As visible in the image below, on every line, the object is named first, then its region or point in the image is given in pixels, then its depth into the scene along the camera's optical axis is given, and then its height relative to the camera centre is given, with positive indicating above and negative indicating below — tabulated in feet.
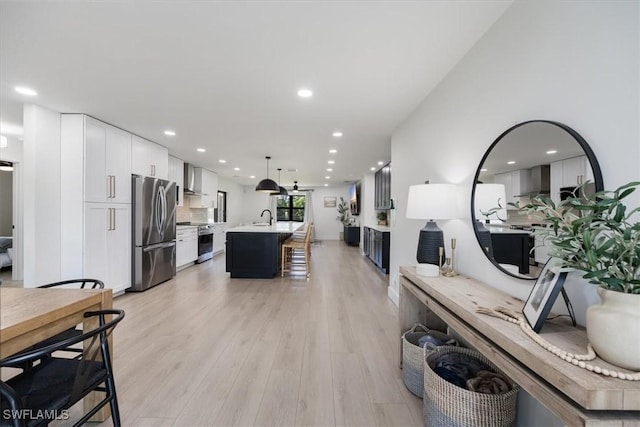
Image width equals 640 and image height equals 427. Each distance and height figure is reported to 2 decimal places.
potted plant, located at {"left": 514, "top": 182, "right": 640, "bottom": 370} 2.46 -0.60
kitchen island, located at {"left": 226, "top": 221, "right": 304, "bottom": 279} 16.60 -2.56
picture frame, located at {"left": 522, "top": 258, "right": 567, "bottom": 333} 3.19 -1.04
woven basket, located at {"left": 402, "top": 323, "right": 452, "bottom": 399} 6.01 -3.39
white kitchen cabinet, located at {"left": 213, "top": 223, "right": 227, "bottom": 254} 25.19 -2.45
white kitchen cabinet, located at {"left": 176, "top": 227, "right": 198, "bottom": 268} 18.32 -2.40
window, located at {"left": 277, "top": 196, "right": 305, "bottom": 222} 39.09 +0.71
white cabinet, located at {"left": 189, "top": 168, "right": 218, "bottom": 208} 22.70 +2.10
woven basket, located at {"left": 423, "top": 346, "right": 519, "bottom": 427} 4.32 -3.19
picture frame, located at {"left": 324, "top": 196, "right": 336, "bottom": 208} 37.83 +1.55
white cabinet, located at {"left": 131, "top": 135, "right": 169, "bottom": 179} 13.87 +3.01
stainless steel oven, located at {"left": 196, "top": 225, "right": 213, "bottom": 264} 21.33 -2.49
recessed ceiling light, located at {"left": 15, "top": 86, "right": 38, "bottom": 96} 8.56 +3.97
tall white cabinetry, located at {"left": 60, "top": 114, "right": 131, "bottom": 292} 10.95 +0.53
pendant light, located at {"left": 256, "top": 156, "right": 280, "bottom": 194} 17.80 +1.78
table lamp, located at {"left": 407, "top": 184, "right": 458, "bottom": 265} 6.42 +0.08
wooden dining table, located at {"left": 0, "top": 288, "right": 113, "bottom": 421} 3.56 -1.52
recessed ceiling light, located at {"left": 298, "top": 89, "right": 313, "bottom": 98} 8.46 +3.86
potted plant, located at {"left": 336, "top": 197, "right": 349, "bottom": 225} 36.60 +0.14
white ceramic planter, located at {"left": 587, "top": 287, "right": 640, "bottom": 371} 2.44 -1.08
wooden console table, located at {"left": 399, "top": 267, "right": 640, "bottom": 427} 2.24 -1.55
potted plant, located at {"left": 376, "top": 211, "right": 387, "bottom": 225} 22.28 -0.34
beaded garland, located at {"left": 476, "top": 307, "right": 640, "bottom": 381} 2.41 -1.45
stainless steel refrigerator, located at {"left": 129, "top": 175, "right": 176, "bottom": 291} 13.64 -1.00
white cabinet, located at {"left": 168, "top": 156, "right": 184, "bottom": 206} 19.00 +2.79
